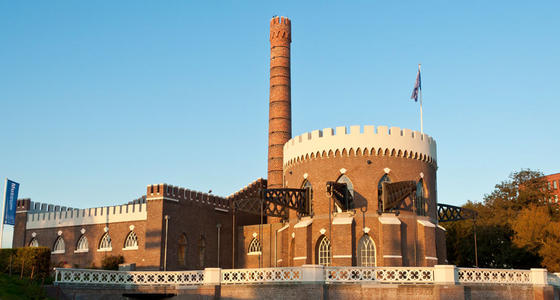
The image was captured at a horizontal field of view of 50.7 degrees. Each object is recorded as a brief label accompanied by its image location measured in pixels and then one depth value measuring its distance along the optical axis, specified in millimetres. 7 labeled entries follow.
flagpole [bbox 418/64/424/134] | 41094
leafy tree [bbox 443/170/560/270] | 47031
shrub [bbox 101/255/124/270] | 45906
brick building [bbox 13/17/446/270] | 37750
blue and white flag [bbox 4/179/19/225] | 42250
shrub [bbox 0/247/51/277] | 31438
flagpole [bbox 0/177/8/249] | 41003
